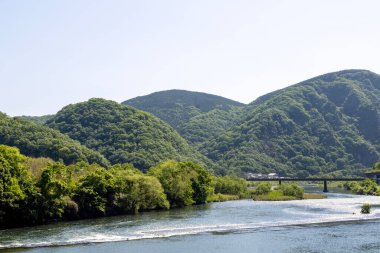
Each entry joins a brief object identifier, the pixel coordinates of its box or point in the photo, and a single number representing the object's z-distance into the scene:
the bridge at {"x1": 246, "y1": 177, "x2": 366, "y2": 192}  186.05
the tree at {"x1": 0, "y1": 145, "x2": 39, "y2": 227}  74.81
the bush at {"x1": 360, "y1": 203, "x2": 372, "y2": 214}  88.19
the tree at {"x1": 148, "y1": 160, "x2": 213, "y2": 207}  112.69
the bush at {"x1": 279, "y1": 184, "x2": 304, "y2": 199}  137.62
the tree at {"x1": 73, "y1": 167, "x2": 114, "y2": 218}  88.88
